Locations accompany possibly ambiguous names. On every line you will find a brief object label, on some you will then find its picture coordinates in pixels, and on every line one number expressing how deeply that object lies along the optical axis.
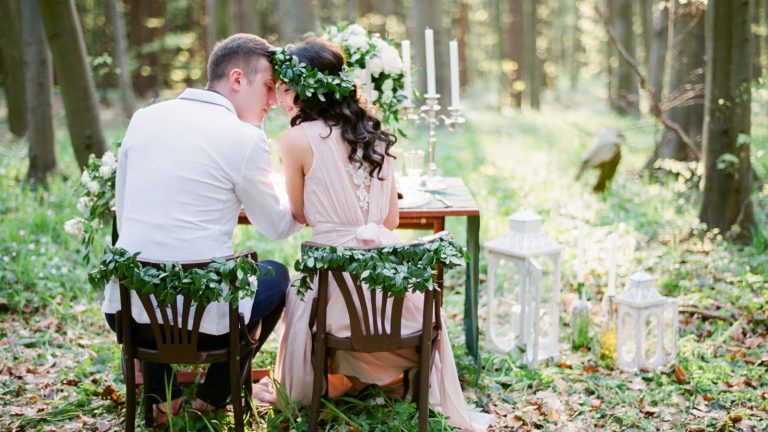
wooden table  3.52
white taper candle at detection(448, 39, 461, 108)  3.86
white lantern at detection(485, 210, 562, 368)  3.88
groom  2.77
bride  3.08
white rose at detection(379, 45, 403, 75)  3.89
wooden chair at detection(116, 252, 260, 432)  2.73
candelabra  3.92
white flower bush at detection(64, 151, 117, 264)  3.50
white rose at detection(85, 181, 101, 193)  3.52
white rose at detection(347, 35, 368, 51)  3.82
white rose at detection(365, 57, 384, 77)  3.86
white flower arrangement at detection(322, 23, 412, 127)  3.83
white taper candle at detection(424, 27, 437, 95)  3.70
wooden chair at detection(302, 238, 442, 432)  2.83
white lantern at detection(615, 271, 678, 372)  3.82
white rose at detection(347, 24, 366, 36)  3.87
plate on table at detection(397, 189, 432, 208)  3.64
